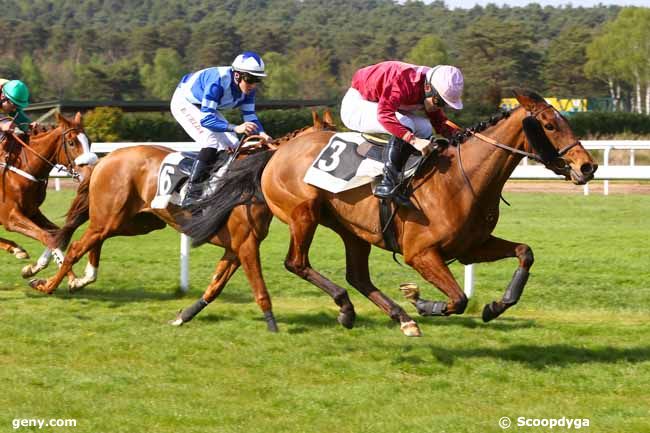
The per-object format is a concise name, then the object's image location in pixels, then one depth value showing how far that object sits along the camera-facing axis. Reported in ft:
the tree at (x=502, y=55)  226.99
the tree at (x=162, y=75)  242.99
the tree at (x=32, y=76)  245.24
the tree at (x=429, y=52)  276.62
